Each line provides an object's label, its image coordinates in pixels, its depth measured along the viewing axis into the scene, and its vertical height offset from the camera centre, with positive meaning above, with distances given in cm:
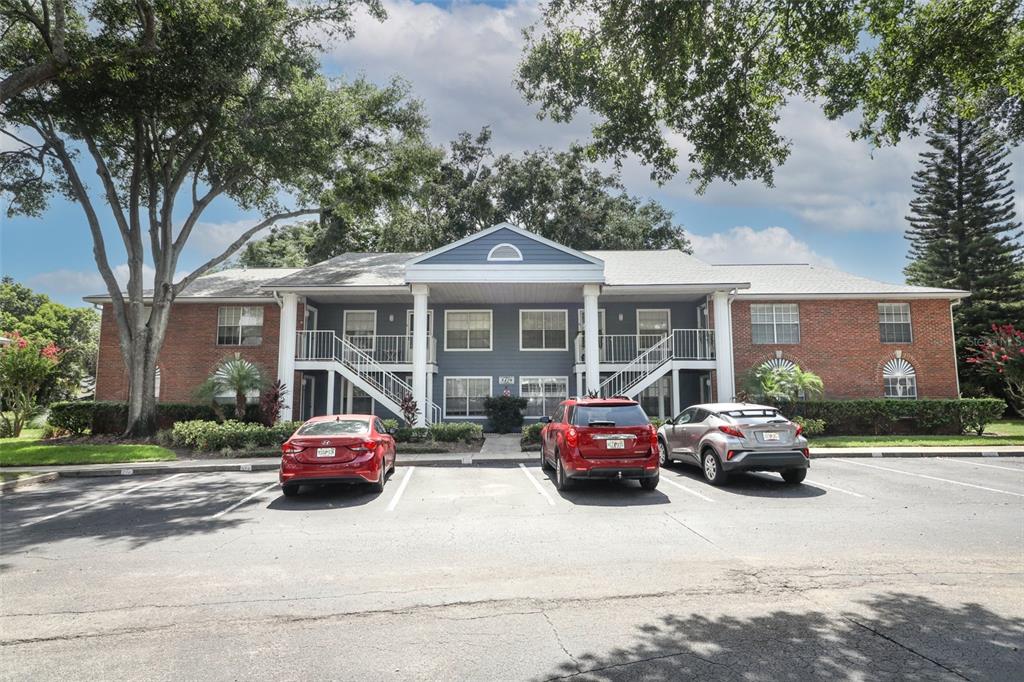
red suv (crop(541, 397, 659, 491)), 962 -89
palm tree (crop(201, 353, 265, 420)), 1875 +36
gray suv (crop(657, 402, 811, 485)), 1020 -96
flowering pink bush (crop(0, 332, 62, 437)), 2061 +55
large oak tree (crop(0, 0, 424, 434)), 1541 +854
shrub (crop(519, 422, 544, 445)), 1695 -131
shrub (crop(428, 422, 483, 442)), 1723 -122
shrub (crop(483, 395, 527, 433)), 2166 -81
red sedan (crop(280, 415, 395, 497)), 974 -112
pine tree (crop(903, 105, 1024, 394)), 3219 +972
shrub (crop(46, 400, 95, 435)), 1994 -80
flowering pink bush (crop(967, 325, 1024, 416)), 2048 +122
